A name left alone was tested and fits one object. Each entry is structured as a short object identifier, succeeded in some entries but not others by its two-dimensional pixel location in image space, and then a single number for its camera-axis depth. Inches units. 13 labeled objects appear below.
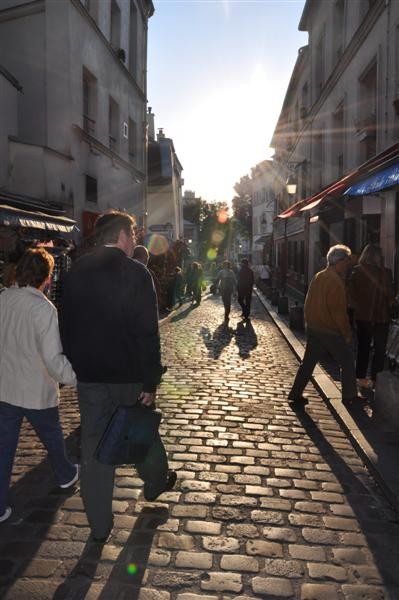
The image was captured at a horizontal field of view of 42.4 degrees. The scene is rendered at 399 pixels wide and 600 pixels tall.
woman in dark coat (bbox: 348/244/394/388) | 248.4
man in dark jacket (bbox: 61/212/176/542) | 113.3
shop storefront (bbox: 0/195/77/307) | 312.7
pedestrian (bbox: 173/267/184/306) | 695.7
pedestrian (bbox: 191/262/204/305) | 790.5
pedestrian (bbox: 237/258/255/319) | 564.1
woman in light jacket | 121.8
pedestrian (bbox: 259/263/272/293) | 1055.9
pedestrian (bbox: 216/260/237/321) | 577.0
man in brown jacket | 217.6
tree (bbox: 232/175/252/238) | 2381.9
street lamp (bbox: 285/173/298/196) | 790.6
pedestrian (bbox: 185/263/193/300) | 808.9
